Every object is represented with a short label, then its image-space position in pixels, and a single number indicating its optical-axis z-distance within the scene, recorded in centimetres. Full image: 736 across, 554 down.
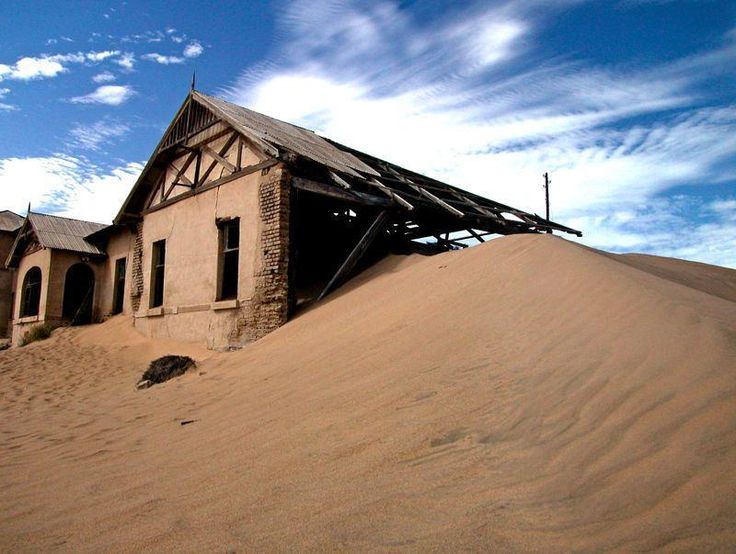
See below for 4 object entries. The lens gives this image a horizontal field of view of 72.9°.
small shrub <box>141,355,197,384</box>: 726
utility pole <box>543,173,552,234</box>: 2934
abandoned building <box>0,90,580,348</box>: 943
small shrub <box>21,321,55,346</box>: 1504
